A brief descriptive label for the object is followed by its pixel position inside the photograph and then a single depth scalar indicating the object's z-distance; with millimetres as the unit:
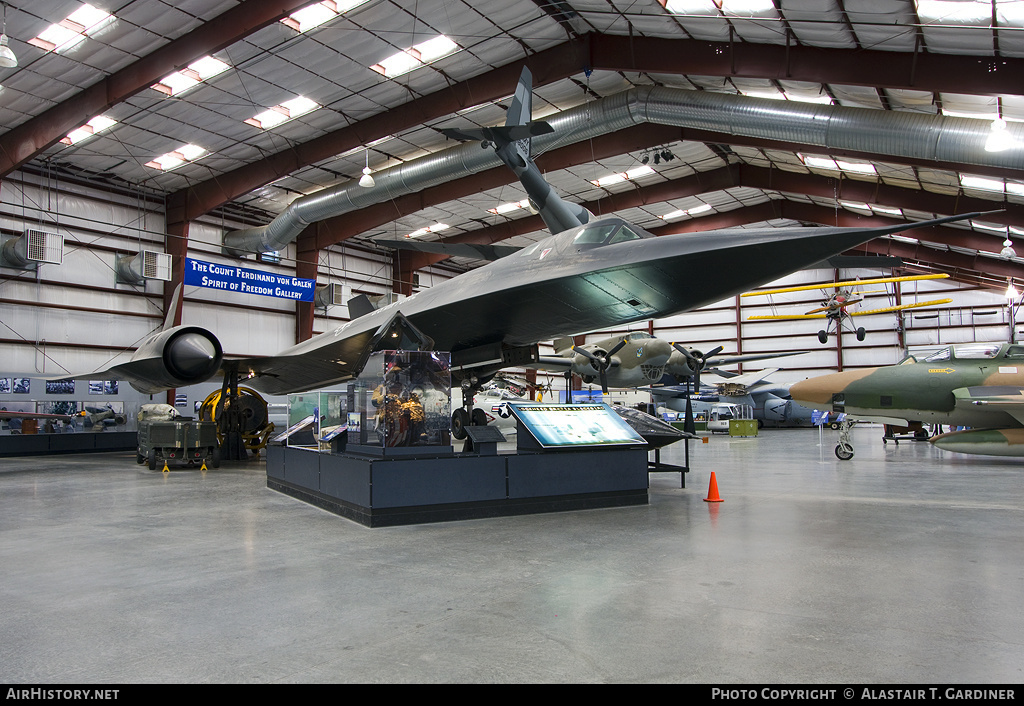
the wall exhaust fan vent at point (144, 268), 21672
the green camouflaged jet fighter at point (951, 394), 11477
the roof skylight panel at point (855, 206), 26555
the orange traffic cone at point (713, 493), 7270
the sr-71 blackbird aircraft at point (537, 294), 6230
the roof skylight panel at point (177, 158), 20484
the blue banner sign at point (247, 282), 19380
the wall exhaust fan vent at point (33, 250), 18547
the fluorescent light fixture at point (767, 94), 16859
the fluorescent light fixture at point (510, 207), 27167
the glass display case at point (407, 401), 6434
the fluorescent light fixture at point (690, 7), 13173
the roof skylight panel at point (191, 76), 15555
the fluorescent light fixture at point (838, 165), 20906
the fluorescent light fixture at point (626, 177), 24467
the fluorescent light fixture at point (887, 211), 26223
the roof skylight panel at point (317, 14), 13664
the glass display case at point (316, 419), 7695
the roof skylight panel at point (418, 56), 15789
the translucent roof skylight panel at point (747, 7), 12758
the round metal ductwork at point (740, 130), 13445
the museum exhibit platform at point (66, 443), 17319
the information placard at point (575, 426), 6852
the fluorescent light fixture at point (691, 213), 29873
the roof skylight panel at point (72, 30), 13609
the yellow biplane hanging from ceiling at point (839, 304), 28016
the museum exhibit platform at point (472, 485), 5957
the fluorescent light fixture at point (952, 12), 10875
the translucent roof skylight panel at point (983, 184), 18766
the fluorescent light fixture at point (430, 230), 29702
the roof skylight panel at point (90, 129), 18344
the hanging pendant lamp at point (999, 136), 10812
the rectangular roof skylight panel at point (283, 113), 18047
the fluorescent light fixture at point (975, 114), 15117
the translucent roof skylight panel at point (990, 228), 23175
